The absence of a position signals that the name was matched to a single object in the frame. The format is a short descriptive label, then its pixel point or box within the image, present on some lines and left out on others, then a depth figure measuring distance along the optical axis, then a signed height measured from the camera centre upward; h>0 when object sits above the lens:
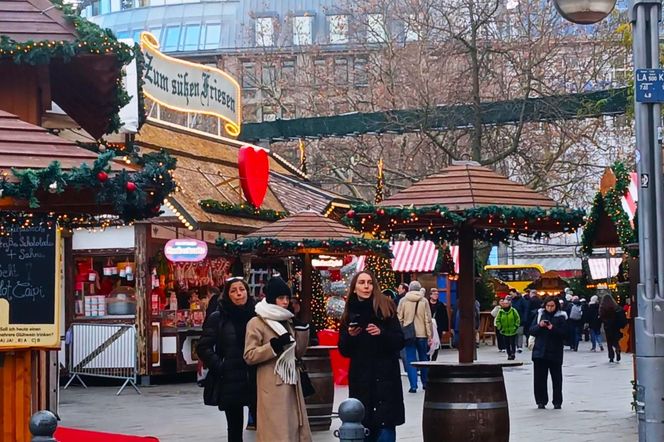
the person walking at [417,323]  22.64 -0.86
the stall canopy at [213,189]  24.73 +1.82
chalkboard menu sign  11.20 -0.11
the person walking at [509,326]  32.62 -1.34
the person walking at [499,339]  36.07 -1.88
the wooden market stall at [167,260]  24.27 +0.35
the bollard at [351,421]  8.05 -0.92
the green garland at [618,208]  14.83 +0.74
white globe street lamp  10.66 +2.13
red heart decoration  26.66 +2.12
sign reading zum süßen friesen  26.30 +4.00
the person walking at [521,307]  36.59 -0.99
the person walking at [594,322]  37.53 -1.47
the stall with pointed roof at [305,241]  18.12 +0.46
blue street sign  10.26 +1.43
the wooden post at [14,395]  11.67 -1.04
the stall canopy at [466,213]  12.59 +0.57
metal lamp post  10.12 +0.37
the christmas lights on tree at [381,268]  32.81 +0.13
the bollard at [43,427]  7.57 -0.86
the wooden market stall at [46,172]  9.72 +0.77
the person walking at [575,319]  38.44 -1.43
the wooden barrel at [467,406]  12.20 -1.25
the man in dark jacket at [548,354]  18.52 -1.16
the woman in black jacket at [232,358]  11.86 -0.75
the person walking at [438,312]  29.91 -0.91
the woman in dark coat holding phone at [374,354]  11.49 -0.71
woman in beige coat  11.02 -0.81
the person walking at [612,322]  30.67 -1.21
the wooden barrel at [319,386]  15.70 -1.34
